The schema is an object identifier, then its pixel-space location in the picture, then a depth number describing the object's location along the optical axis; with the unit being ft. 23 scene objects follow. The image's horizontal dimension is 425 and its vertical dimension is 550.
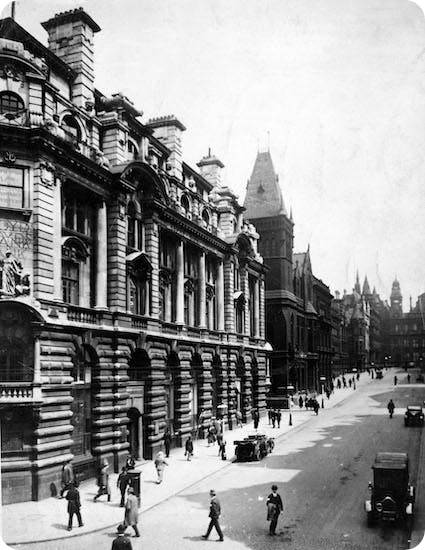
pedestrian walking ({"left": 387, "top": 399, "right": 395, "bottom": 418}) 151.33
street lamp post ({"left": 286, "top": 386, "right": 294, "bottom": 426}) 192.44
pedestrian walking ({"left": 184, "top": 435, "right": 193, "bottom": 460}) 107.04
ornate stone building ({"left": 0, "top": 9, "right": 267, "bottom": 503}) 78.23
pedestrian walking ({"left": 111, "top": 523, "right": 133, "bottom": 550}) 49.34
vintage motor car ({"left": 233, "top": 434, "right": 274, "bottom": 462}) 101.91
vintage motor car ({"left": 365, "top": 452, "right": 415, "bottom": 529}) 63.36
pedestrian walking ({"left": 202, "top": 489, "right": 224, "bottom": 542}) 60.34
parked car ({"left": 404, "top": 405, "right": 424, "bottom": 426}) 135.64
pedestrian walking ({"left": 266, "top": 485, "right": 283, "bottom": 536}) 61.79
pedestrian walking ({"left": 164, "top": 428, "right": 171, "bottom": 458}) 109.66
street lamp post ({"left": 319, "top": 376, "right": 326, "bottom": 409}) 264.78
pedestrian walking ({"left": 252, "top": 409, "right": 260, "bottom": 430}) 144.44
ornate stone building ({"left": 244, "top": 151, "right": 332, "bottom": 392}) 223.92
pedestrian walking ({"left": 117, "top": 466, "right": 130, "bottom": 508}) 72.79
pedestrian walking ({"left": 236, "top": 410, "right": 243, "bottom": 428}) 151.84
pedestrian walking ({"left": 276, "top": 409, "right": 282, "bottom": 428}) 145.97
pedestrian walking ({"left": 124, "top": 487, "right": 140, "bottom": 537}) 61.11
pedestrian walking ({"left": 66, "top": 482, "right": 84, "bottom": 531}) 64.54
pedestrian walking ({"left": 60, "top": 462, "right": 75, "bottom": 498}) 78.05
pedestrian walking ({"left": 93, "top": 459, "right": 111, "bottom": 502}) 75.20
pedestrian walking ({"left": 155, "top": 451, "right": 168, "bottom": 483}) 87.40
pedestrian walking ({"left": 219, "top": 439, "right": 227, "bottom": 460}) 105.62
